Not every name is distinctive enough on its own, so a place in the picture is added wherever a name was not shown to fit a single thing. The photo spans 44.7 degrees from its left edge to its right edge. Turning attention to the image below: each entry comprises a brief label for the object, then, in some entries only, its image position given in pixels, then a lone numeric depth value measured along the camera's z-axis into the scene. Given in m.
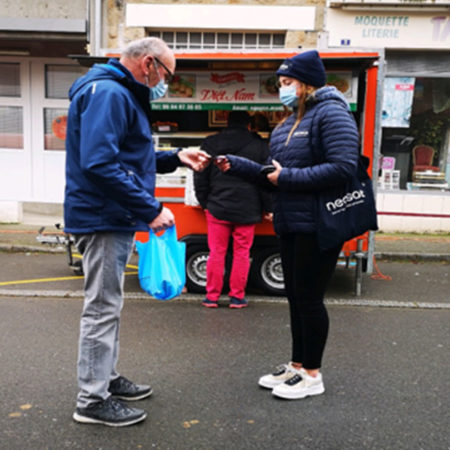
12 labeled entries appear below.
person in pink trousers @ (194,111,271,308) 5.27
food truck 5.68
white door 10.62
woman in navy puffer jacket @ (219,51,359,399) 3.01
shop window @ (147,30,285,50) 10.09
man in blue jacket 2.61
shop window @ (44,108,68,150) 10.74
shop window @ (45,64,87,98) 10.64
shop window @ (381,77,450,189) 10.44
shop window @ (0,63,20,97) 10.66
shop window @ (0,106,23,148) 10.76
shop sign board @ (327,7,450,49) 9.80
